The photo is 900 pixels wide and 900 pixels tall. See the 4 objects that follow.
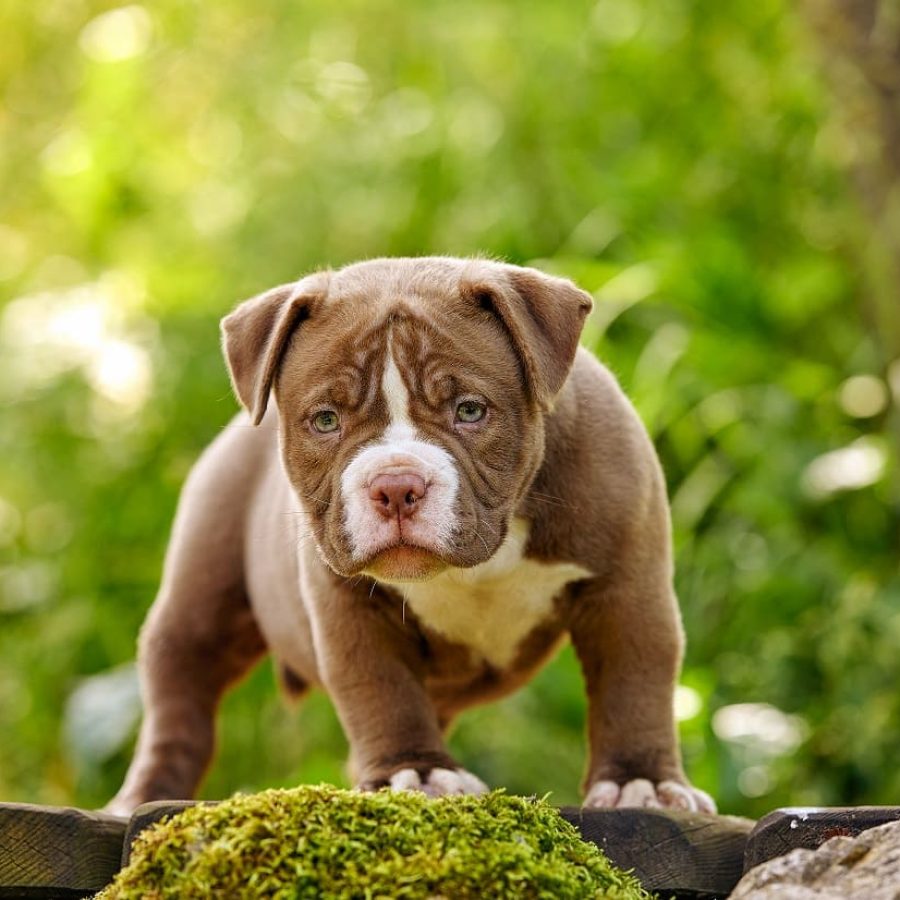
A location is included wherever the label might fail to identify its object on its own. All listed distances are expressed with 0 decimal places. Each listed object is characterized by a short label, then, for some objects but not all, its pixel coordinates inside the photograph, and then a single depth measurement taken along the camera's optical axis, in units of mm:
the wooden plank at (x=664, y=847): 3295
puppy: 3762
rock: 2584
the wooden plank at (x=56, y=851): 3262
